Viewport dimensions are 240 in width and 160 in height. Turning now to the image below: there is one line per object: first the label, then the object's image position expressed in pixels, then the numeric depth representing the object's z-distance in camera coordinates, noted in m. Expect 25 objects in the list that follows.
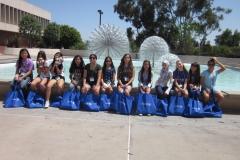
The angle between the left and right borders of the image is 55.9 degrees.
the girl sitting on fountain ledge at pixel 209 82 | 5.64
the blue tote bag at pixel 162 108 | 5.34
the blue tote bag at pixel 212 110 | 5.39
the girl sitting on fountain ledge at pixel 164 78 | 5.83
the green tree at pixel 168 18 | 36.03
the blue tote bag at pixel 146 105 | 5.32
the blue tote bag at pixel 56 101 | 5.71
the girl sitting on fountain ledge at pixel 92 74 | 5.93
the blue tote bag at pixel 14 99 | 5.49
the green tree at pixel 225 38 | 54.59
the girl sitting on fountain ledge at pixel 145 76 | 5.85
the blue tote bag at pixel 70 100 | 5.48
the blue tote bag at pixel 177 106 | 5.44
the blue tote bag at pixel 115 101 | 5.45
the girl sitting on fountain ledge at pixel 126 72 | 6.02
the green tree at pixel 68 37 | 46.66
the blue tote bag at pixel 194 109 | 5.30
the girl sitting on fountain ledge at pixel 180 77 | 5.79
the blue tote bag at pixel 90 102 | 5.47
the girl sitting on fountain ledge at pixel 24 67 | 5.87
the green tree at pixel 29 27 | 33.78
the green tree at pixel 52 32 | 39.28
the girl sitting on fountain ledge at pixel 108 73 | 6.12
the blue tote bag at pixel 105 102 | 5.56
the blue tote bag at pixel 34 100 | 5.52
